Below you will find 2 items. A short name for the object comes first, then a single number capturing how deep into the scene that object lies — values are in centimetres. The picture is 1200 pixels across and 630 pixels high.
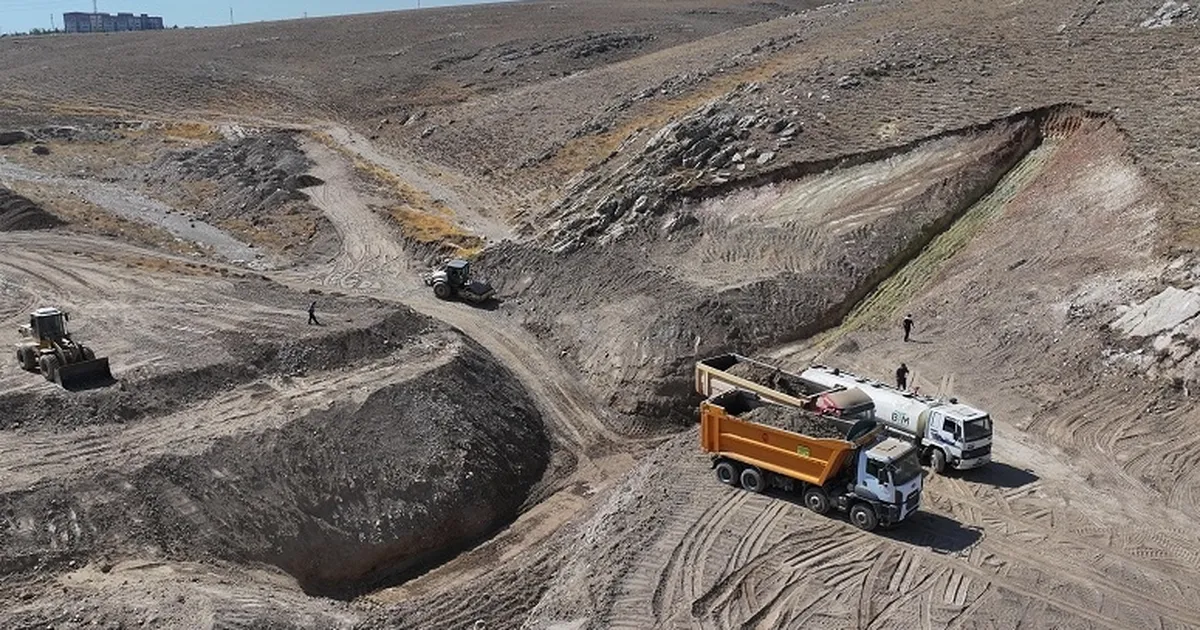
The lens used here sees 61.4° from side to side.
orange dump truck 1897
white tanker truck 2131
